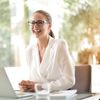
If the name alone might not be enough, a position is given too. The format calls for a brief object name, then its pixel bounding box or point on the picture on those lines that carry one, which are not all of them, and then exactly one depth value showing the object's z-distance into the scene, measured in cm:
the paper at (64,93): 227
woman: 266
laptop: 220
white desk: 222
